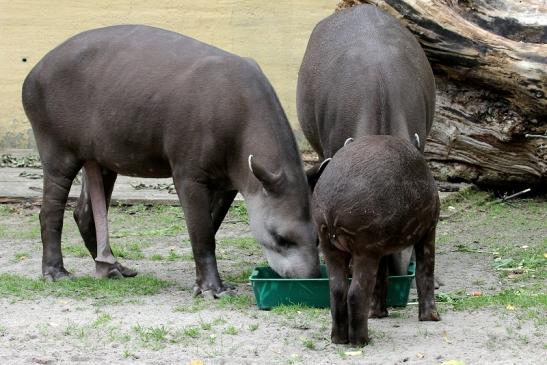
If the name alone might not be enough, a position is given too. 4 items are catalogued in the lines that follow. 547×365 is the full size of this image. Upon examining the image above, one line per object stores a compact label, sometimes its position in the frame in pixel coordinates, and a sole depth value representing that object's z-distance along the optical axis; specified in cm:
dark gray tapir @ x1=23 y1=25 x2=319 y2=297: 1379
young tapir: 1077
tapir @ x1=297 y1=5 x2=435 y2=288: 1375
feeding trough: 1291
